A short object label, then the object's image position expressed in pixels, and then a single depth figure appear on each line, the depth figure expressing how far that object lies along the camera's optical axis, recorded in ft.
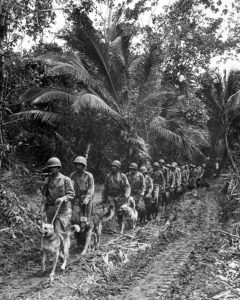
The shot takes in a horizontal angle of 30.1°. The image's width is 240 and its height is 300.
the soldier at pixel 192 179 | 79.82
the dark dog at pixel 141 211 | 40.86
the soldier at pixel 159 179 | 50.75
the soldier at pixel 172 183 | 57.31
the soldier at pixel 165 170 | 57.11
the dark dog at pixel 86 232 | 27.58
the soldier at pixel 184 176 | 73.23
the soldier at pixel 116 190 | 36.19
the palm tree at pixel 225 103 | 72.69
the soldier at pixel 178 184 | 62.10
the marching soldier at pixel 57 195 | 24.77
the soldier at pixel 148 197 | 43.14
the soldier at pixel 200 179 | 84.84
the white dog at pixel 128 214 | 35.32
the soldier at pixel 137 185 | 41.04
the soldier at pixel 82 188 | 28.60
